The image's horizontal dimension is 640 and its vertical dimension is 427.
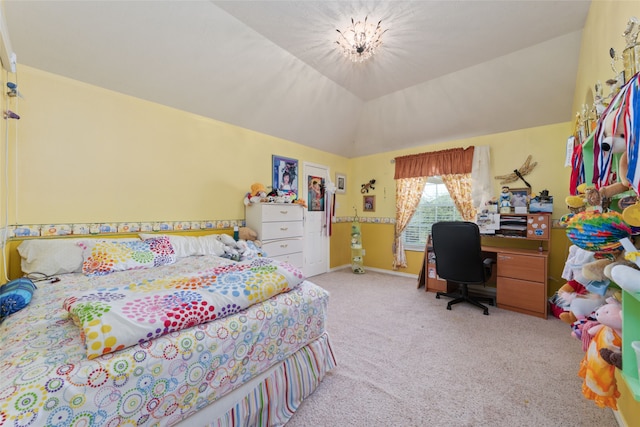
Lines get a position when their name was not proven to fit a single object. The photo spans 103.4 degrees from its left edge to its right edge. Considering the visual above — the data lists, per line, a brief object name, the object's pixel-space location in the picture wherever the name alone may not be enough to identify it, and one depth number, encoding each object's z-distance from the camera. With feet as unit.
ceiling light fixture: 7.75
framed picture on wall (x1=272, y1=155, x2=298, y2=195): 13.42
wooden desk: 9.52
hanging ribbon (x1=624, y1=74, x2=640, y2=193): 2.22
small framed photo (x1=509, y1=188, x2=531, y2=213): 10.92
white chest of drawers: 11.36
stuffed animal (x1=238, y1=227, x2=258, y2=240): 11.08
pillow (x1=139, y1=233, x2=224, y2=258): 8.80
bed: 2.64
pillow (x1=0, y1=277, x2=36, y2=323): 4.43
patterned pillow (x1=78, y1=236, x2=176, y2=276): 6.75
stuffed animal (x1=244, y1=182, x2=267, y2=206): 11.50
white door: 15.05
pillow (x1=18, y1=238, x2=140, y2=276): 6.55
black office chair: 9.47
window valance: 12.96
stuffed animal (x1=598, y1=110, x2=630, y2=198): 2.57
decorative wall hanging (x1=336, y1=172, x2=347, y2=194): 17.02
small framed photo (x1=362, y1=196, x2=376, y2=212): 16.78
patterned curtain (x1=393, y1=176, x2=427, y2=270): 14.71
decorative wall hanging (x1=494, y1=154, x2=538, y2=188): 11.53
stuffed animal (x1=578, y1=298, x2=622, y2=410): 2.68
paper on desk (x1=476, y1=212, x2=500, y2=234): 10.98
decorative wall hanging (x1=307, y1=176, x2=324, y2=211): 15.33
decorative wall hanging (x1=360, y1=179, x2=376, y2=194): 16.76
